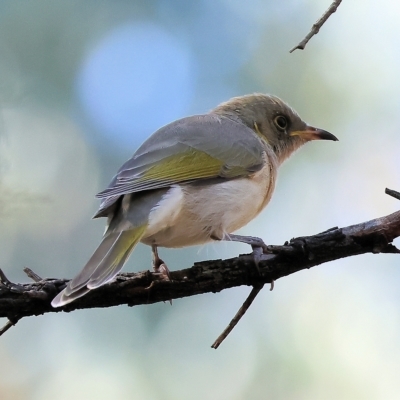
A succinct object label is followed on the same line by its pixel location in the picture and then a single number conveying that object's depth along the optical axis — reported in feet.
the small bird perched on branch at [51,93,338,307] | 21.07
